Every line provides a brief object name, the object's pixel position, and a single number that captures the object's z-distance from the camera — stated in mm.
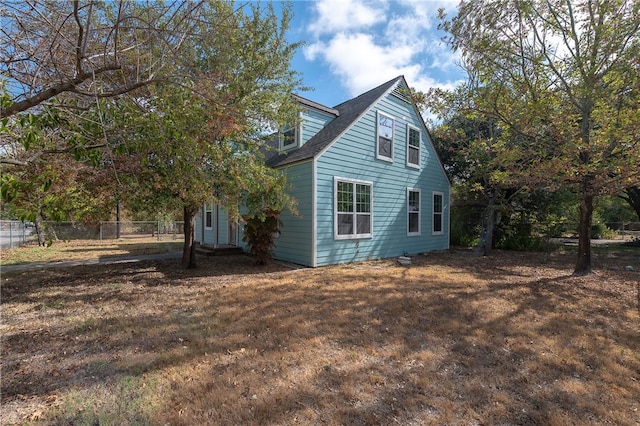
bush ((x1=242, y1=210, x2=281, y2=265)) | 8672
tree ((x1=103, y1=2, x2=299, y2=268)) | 3646
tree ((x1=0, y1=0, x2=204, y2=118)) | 2820
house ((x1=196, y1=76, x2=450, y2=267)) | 9008
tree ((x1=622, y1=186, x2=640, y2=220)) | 16016
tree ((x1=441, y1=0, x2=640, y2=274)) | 5730
